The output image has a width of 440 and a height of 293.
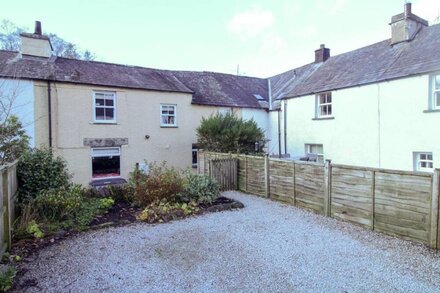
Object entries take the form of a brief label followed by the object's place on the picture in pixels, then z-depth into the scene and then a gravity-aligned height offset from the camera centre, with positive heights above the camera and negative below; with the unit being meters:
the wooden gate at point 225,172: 11.46 -1.29
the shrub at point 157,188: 8.51 -1.45
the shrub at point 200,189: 9.01 -1.58
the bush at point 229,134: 13.69 +0.30
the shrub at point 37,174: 7.86 -0.93
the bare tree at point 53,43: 24.04 +9.26
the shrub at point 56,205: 7.07 -1.62
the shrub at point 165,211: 7.46 -1.94
